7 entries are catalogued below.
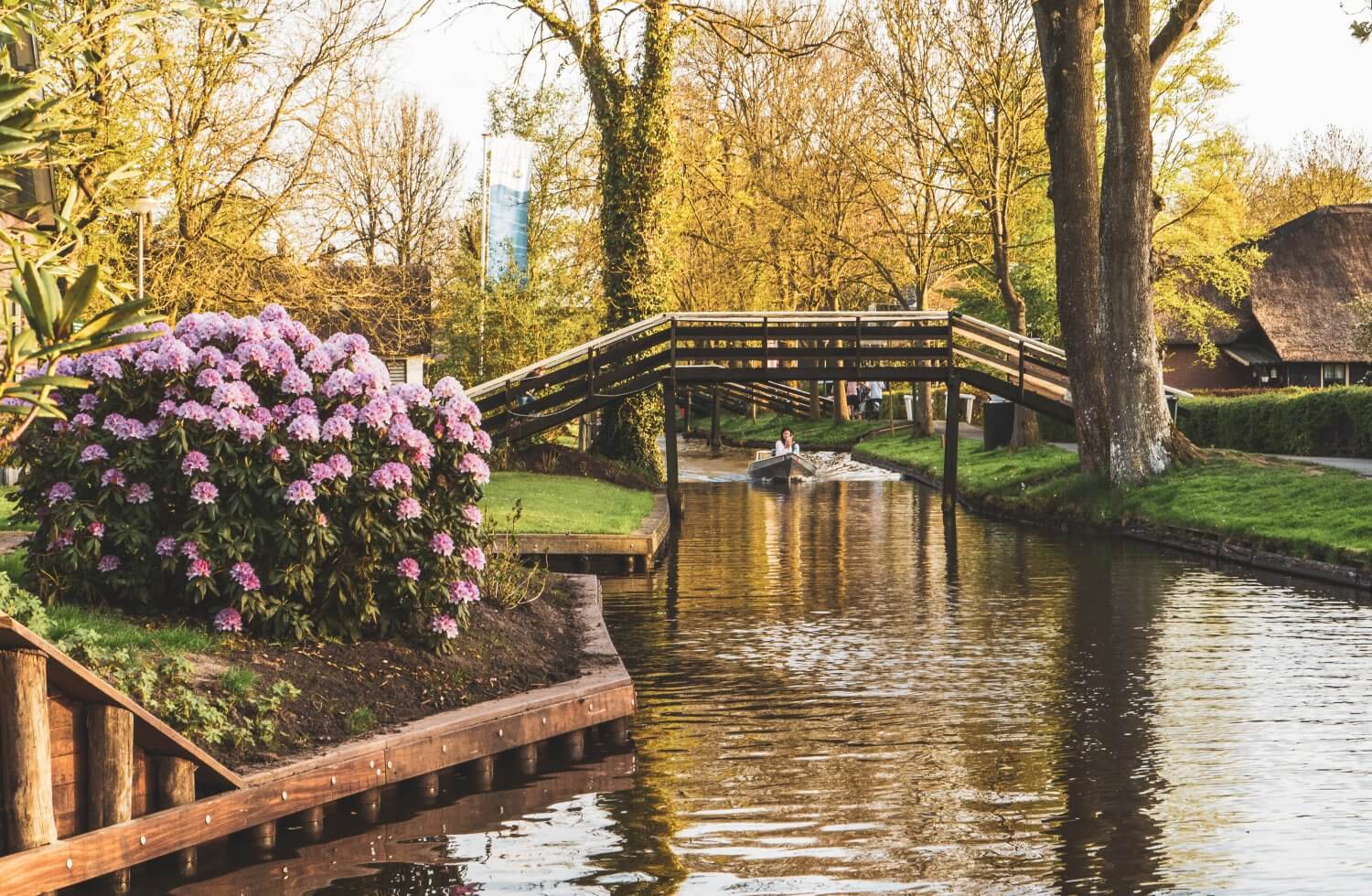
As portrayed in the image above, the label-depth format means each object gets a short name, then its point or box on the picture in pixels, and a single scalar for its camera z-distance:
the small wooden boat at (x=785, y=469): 37.91
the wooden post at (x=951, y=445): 29.45
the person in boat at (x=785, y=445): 39.03
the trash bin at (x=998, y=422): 38.47
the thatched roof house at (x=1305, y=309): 58.09
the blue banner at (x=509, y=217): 35.44
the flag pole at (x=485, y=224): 34.06
